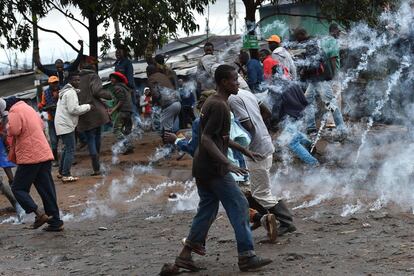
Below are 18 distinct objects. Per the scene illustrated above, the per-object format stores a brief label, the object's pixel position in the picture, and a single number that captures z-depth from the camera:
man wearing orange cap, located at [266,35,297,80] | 11.23
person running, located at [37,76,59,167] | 12.48
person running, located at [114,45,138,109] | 14.86
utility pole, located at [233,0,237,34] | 26.98
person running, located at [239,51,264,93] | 12.50
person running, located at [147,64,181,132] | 12.30
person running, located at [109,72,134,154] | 12.86
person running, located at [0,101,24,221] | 8.93
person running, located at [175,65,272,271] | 5.61
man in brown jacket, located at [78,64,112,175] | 11.43
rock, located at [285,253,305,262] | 6.02
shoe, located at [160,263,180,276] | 5.84
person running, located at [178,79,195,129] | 14.46
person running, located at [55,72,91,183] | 10.74
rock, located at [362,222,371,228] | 7.02
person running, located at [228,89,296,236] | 6.68
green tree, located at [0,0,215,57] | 14.22
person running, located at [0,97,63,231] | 8.05
